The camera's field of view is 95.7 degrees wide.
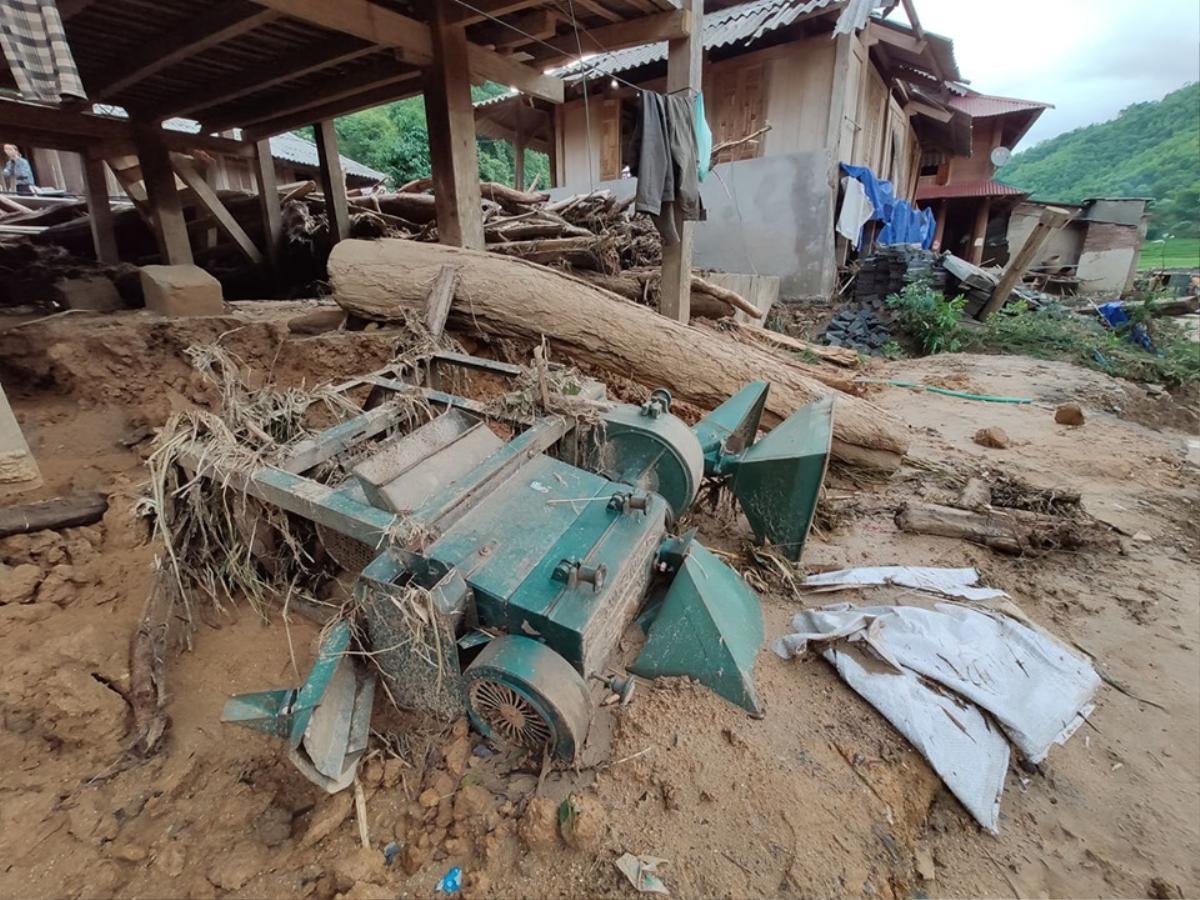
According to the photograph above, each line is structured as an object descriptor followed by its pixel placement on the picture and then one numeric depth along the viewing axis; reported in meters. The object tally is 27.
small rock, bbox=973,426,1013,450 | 4.62
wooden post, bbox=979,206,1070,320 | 8.55
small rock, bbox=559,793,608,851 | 1.47
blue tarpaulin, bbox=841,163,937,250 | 9.17
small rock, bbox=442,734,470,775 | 1.71
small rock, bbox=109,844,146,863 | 1.56
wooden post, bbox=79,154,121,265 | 6.52
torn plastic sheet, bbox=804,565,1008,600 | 2.47
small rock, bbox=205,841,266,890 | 1.48
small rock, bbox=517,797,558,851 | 1.48
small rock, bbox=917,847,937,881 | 1.51
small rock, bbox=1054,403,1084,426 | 5.19
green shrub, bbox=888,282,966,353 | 8.62
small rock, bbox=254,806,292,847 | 1.62
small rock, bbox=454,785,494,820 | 1.58
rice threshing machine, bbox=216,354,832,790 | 1.51
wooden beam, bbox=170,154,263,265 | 6.32
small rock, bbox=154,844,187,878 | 1.52
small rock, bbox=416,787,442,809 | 1.62
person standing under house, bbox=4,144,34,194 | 10.91
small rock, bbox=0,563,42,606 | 2.22
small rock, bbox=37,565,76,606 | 2.29
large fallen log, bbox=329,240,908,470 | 3.53
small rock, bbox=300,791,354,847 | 1.57
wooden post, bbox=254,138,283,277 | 7.17
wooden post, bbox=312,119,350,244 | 6.77
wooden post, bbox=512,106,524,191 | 11.95
